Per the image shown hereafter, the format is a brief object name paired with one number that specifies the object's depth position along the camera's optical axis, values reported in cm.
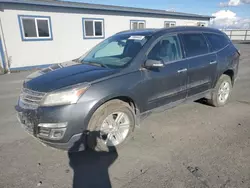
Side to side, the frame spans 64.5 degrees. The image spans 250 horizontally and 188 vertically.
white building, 1038
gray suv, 274
